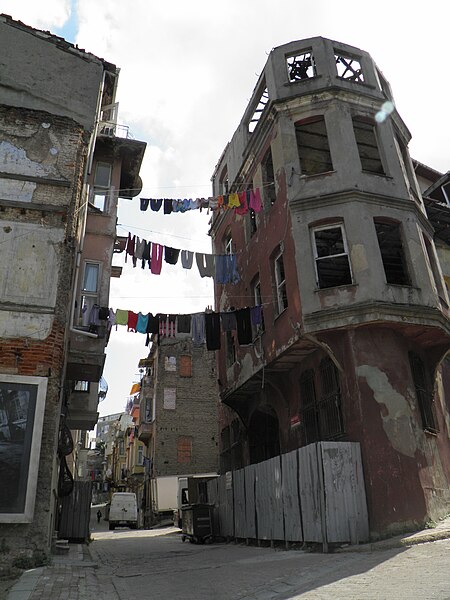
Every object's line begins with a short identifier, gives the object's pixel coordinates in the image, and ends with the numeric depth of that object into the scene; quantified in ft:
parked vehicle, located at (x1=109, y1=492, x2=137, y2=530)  112.78
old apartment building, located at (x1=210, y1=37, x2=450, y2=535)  41.42
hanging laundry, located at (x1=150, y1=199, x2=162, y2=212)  58.85
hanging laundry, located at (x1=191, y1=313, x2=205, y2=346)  55.52
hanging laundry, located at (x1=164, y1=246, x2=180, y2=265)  56.95
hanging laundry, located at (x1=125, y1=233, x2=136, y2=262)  55.21
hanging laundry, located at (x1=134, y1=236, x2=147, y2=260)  55.62
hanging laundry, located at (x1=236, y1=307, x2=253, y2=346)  55.57
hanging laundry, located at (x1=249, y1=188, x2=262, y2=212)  57.47
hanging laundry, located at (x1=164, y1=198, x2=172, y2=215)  58.80
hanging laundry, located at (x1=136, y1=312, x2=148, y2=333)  54.44
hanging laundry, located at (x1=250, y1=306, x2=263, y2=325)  55.31
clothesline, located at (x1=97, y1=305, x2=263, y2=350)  55.11
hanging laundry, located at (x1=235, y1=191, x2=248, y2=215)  58.65
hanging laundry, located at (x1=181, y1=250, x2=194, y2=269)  57.47
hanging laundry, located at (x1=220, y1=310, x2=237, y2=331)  56.34
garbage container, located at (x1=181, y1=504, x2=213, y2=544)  57.77
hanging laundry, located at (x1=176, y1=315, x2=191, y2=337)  55.82
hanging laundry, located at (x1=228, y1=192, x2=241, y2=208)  58.08
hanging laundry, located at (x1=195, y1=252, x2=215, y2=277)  58.44
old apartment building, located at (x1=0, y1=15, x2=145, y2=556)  31.73
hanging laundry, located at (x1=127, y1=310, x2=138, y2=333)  53.98
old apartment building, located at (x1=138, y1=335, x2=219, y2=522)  127.75
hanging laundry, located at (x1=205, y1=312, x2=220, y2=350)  55.67
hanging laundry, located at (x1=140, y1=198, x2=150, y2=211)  58.65
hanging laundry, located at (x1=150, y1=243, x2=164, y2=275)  55.98
